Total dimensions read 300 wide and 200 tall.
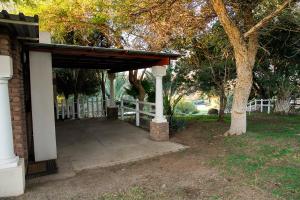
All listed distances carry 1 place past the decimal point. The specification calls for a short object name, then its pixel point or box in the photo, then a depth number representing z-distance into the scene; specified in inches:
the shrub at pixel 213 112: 689.6
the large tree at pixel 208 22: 275.4
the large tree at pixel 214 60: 381.1
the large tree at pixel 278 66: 408.8
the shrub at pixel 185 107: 860.2
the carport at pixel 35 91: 152.9
